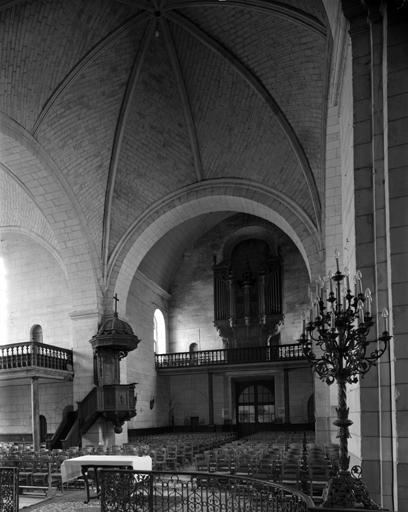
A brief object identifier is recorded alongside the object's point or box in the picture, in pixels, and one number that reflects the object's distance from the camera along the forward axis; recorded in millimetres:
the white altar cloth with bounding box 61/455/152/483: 9742
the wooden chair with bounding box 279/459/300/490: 10586
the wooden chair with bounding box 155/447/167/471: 13391
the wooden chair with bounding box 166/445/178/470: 14292
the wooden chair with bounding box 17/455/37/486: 12636
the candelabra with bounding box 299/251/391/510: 6125
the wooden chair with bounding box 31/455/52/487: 12081
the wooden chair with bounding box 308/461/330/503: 10258
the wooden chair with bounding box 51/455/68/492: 12547
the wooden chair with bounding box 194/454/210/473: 12292
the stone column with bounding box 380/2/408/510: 6614
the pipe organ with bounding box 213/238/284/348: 26656
